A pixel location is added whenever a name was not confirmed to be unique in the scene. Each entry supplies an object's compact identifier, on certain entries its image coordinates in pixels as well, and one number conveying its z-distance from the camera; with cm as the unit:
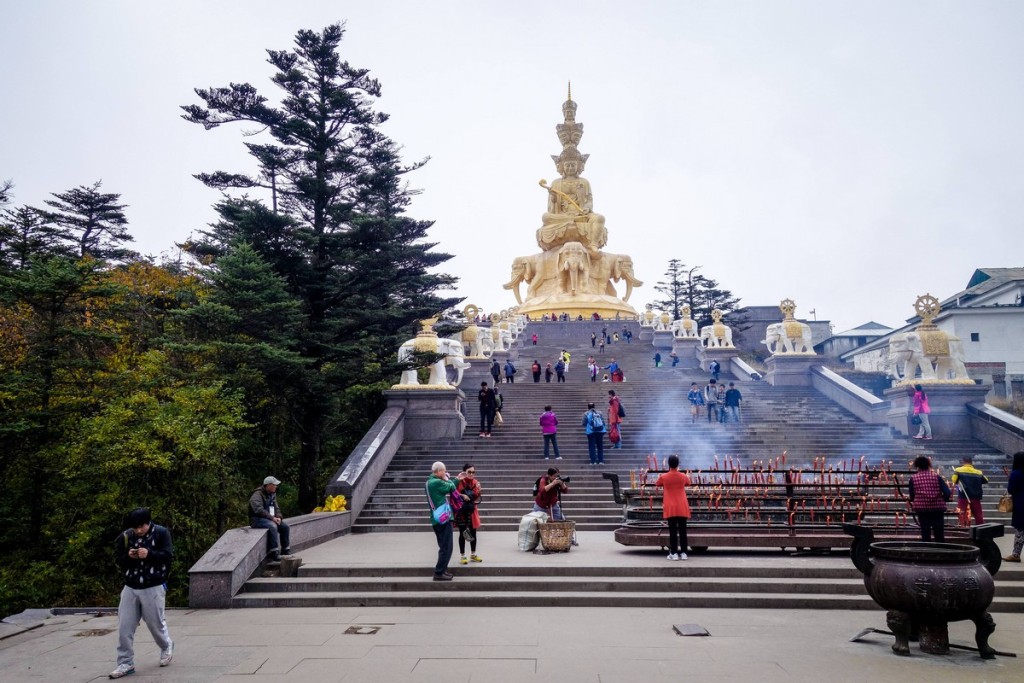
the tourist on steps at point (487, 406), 1691
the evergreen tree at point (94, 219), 2727
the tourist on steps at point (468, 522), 895
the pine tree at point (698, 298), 4547
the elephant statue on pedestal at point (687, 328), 2918
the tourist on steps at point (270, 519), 882
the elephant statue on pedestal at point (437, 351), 1664
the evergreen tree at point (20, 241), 1530
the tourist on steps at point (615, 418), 1575
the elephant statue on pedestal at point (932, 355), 1700
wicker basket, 959
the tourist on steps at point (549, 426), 1481
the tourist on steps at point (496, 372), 2242
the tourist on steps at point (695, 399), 1817
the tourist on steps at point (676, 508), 873
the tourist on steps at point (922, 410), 1599
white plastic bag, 970
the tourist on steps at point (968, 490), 980
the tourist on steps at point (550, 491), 981
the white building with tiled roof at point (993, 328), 3039
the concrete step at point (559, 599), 754
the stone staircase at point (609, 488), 788
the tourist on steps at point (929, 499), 808
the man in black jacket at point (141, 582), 580
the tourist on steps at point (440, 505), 805
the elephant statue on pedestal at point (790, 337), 2194
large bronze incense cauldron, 535
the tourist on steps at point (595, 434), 1469
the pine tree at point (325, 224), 1559
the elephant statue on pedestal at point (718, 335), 2650
